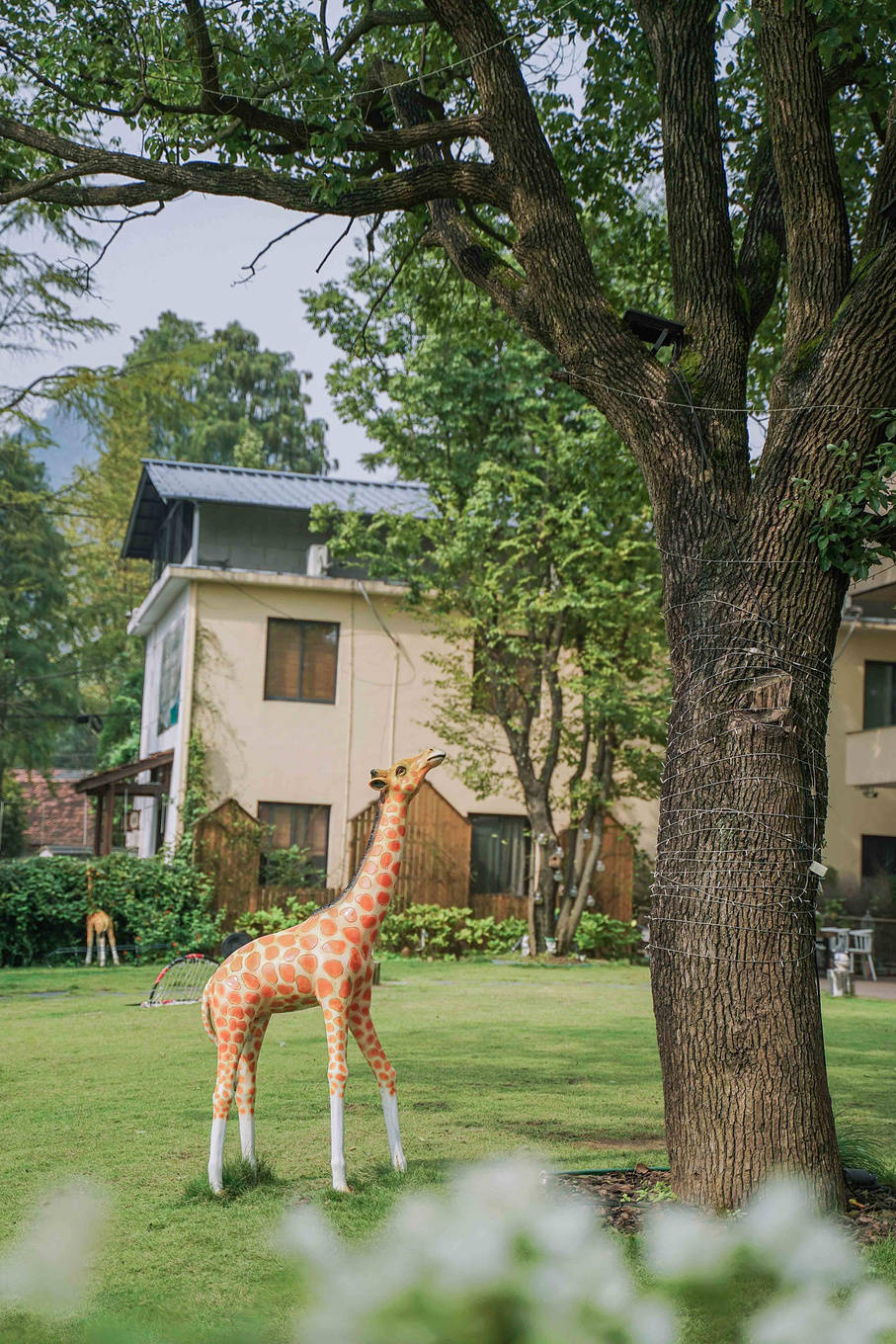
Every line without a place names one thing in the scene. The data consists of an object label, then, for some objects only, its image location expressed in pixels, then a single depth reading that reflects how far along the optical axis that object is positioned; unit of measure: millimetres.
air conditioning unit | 25453
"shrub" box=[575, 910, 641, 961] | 23688
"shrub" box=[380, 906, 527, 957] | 23234
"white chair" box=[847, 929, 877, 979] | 21484
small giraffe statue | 19938
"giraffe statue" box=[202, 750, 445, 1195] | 6414
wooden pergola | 25109
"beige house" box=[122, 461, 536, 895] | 24344
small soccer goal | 15531
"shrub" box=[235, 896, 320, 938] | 22250
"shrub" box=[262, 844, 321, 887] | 23266
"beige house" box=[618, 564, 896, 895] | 25625
